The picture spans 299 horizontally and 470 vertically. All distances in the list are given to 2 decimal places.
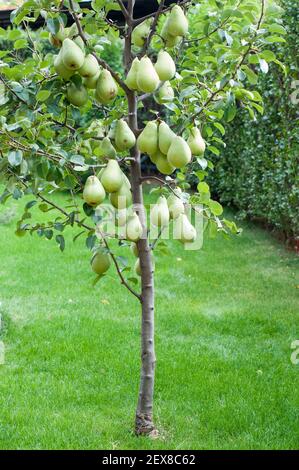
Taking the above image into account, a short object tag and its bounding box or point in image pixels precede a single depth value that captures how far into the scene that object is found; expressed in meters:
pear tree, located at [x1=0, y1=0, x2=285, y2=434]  2.10
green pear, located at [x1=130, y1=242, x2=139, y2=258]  2.59
